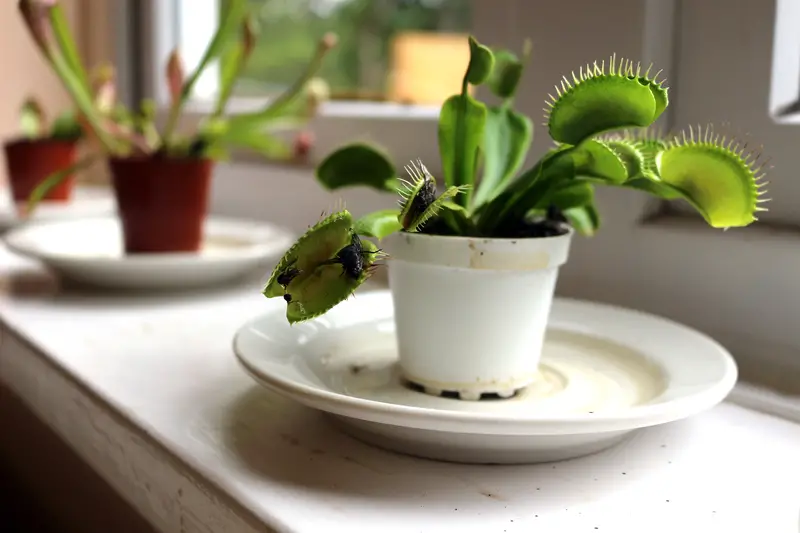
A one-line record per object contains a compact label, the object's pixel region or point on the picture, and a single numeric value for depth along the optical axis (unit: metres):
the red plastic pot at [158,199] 0.66
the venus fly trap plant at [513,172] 0.30
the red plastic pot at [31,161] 0.88
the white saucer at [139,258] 0.63
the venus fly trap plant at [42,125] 0.91
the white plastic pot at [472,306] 0.36
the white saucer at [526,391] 0.31
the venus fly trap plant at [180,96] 0.65
